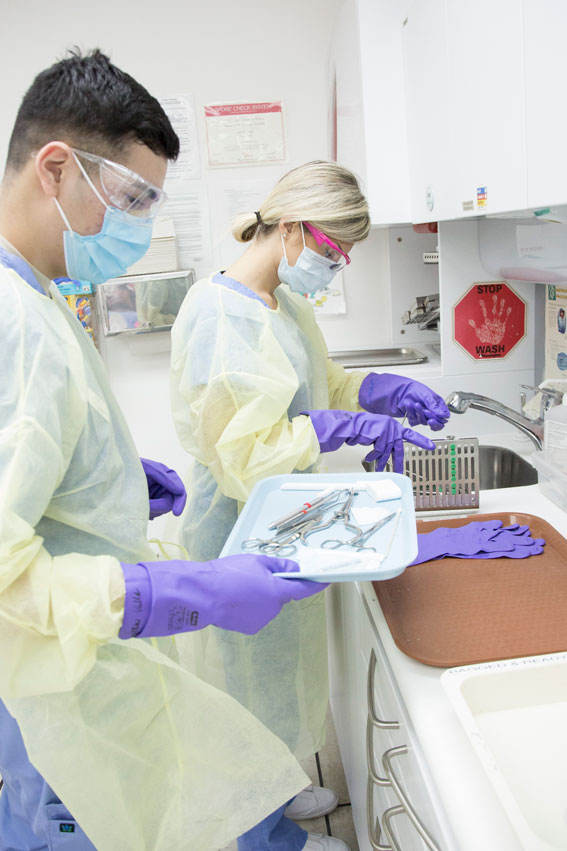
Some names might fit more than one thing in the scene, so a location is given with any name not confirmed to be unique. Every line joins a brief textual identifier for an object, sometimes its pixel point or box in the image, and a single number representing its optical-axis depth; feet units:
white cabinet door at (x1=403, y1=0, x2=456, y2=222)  4.89
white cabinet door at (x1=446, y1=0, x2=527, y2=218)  3.68
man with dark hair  2.59
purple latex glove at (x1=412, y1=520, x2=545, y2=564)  3.92
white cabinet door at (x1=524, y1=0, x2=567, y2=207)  3.22
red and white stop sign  6.37
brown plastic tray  3.05
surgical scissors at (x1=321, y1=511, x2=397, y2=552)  3.23
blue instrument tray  2.87
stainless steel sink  5.82
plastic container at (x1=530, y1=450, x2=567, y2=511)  4.45
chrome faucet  5.35
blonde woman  4.17
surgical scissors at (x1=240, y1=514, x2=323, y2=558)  3.27
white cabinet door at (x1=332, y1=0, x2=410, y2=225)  5.92
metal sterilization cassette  4.58
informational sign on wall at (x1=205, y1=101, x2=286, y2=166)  7.75
